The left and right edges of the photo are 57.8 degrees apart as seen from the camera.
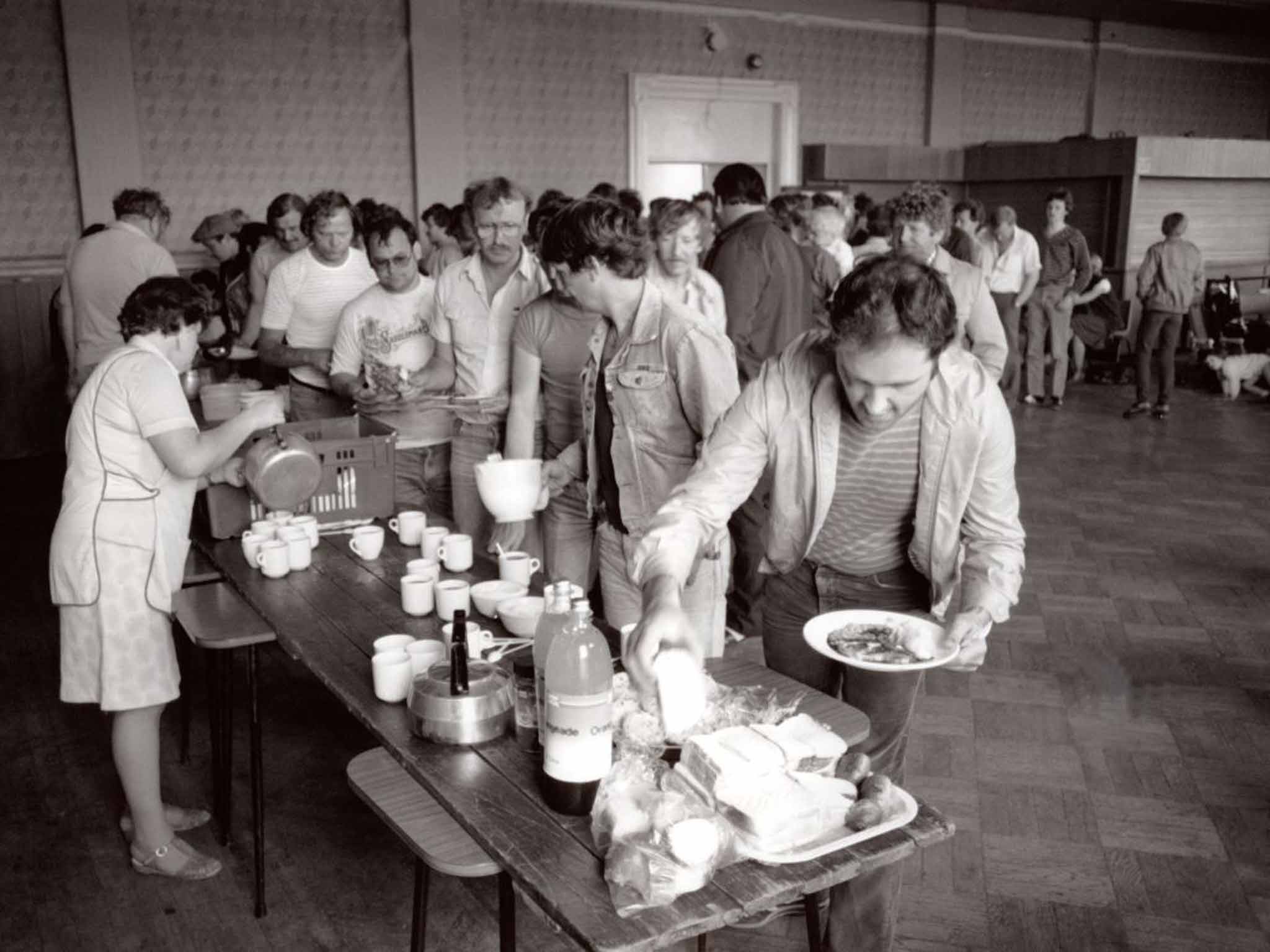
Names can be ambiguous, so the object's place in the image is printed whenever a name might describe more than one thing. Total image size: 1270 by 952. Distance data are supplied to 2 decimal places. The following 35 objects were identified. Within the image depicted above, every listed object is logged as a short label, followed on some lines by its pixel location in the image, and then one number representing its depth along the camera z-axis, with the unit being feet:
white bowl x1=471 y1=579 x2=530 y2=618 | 7.90
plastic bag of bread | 4.67
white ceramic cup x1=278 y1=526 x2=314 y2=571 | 9.07
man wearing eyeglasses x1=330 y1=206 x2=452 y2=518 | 12.60
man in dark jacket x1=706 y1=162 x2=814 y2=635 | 15.70
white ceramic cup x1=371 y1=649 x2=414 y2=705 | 6.61
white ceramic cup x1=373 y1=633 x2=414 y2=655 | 7.00
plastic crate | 10.19
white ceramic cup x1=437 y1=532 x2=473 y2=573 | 8.70
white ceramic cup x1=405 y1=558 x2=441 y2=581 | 8.31
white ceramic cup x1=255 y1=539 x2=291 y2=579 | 8.93
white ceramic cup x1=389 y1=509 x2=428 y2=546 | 9.80
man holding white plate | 6.39
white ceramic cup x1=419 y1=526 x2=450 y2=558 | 9.16
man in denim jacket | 8.83
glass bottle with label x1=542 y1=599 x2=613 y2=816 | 5.16
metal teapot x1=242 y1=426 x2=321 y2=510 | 9.76
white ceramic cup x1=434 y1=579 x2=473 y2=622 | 7.94
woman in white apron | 8.63
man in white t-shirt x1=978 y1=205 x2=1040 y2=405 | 29.07
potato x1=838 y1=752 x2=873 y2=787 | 5.44
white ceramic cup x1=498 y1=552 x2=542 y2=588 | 8.27
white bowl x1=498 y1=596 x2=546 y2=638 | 7.55
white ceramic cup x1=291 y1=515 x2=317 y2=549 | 9.51
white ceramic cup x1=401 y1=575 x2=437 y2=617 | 8.02
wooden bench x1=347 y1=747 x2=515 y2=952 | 6.46
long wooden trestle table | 4.62
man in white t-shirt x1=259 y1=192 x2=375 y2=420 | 14.34
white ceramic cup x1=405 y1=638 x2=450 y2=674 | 6.94
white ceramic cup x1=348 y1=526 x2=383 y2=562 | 9.37
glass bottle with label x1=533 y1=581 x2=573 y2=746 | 5.43
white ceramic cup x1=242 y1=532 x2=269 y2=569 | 9.12
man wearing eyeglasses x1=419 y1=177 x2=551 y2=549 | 11.51
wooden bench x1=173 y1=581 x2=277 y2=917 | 8.66
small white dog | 30.76
